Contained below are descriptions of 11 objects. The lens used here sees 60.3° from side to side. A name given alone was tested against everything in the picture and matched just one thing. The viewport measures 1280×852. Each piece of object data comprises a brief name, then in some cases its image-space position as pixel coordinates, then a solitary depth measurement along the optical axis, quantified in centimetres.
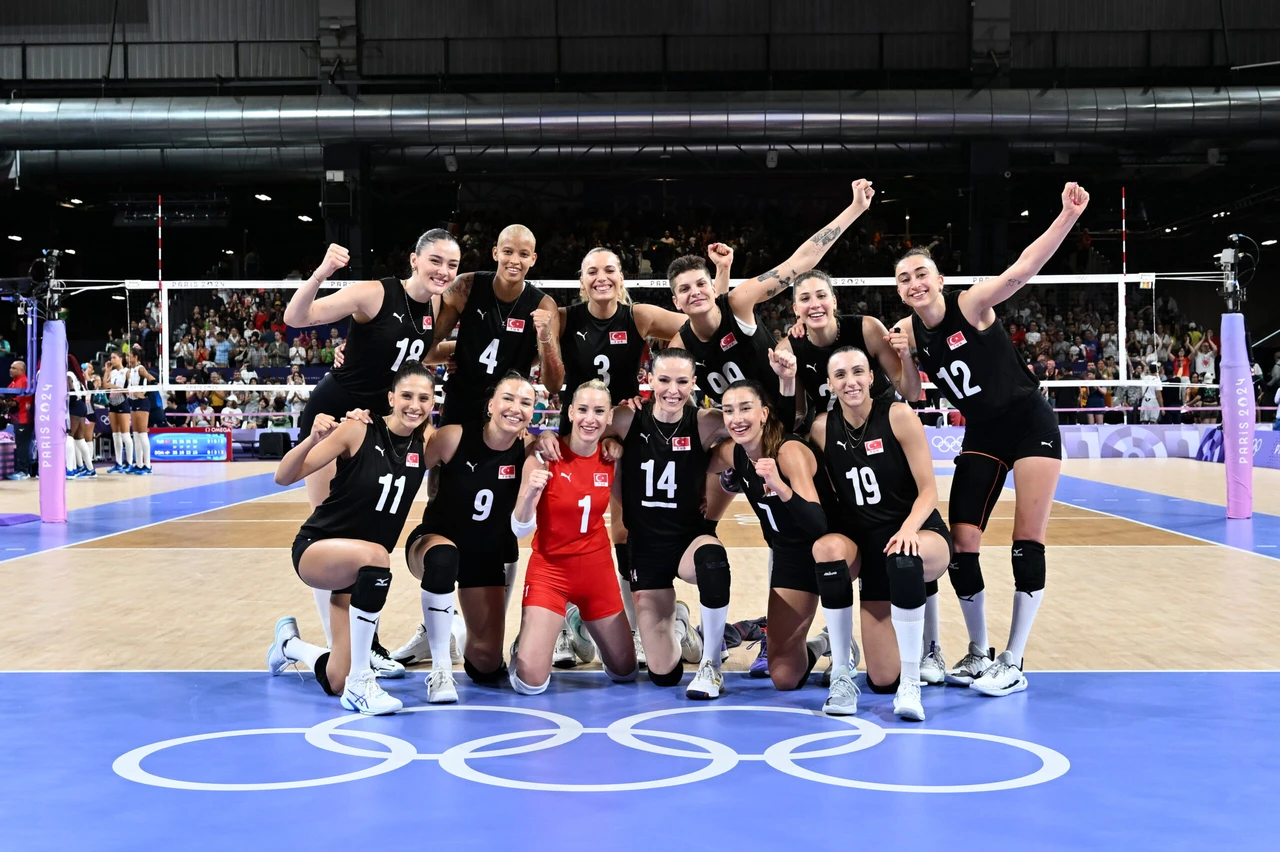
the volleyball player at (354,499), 441
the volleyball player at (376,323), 483
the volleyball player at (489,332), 526
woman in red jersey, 466
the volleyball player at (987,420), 462
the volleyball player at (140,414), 1666
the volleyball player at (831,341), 480
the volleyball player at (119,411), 1641
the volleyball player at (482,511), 471
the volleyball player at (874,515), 433
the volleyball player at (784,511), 453
